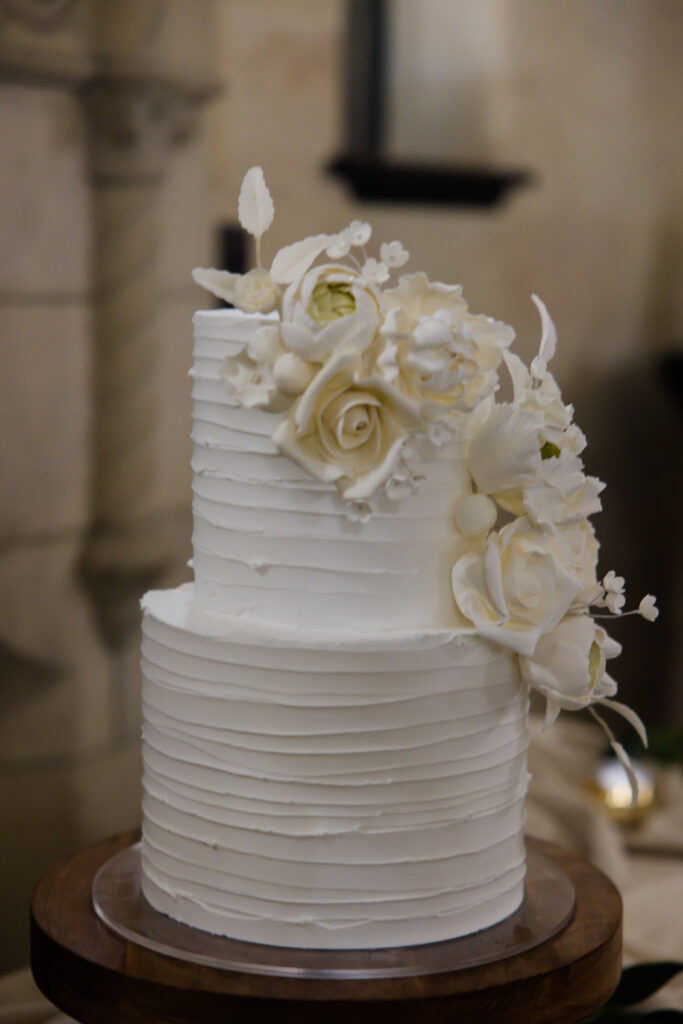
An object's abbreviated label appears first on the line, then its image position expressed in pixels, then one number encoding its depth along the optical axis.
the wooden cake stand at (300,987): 1.18
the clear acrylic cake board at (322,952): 1.25
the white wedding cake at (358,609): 1.26
